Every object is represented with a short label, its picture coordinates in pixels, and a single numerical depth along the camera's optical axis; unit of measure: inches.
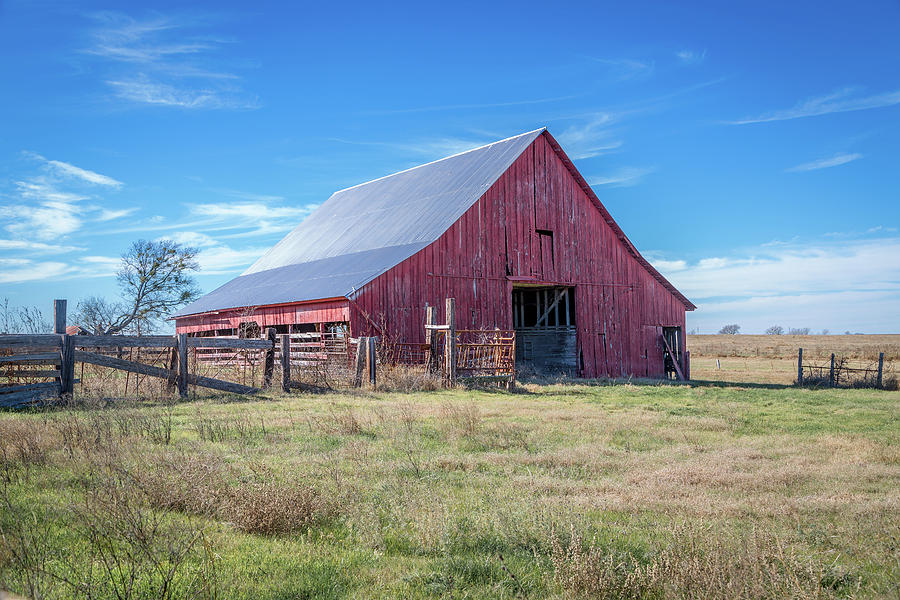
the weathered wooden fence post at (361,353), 801.5
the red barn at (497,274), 1019.3
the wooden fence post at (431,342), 866.1
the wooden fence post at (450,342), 829.8
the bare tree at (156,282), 1819.6
